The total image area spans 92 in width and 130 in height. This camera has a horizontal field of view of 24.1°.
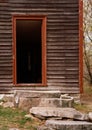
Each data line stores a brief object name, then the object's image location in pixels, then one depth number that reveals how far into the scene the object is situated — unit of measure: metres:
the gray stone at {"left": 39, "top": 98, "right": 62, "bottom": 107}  6.77
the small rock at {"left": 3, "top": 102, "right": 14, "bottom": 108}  7.11
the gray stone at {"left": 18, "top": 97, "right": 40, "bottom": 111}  6.83
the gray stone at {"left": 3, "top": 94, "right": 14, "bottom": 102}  7.37
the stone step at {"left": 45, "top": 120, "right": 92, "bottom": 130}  5.29
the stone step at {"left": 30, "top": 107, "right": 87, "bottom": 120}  5.80
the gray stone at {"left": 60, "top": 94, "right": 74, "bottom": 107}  6.87
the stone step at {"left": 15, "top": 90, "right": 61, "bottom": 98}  7.03
